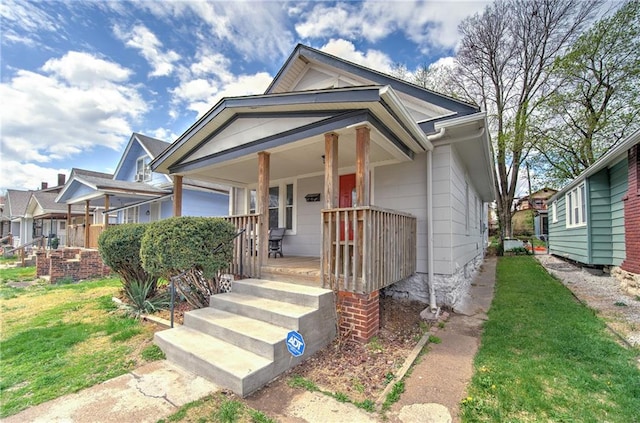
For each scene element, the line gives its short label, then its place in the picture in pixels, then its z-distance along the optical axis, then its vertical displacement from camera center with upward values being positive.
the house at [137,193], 11.81 +1.12
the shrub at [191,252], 4.24 -0.47
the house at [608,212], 6.67 +0.28
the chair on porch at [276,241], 7.51 -0.53
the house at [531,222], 27.75 -0.08
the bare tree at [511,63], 15.56 +9.30
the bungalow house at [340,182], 3.83 +0.78
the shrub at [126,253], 5.63 -0.64
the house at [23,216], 23.26 +0.28
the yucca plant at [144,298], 5.33 -1.48
